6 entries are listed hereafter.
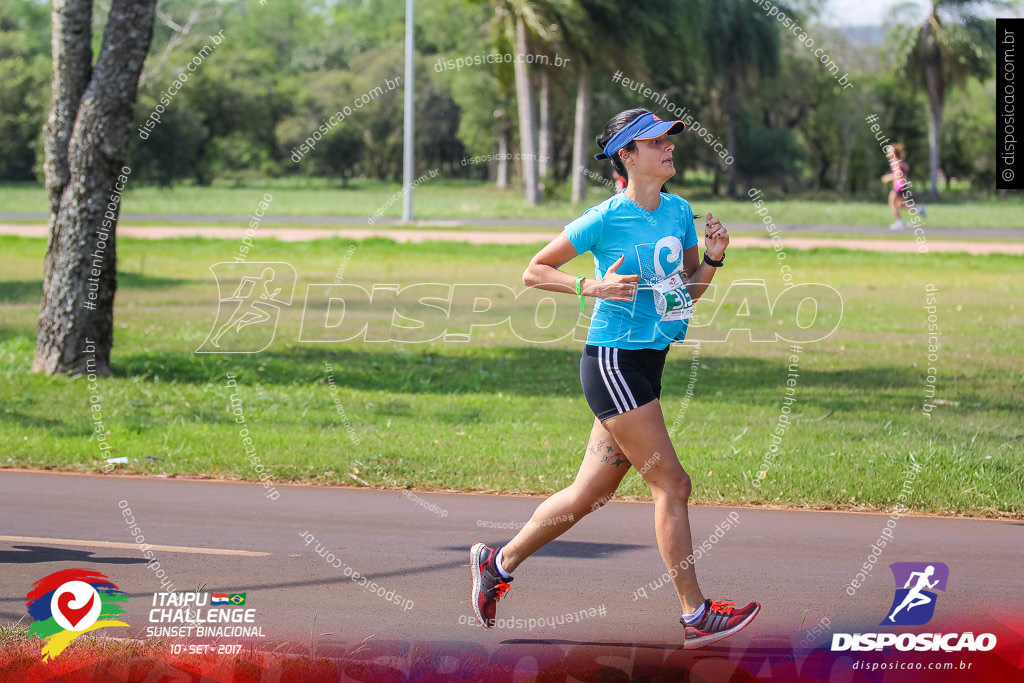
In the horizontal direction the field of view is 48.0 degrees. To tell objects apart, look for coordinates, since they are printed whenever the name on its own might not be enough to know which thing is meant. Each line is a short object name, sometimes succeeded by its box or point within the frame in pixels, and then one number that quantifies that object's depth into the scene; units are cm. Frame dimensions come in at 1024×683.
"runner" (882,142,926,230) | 2159
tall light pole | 2635
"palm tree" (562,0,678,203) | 2856
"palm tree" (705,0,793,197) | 5219
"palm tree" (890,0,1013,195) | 4538
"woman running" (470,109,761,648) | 486
